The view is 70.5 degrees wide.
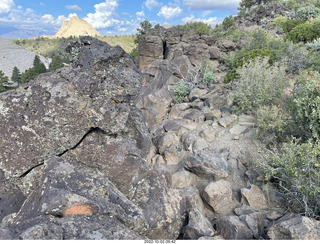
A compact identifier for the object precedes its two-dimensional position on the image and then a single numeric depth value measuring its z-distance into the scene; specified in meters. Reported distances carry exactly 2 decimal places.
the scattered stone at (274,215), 4.36
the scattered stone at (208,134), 7.75
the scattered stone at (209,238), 3.53
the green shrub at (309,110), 5.87
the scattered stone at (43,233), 2.35
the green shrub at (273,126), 6.61
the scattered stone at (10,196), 3.82
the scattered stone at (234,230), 3.87
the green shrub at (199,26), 24.56
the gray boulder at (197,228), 3.87
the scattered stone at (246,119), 8.20
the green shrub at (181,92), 12.65
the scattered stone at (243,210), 4.66
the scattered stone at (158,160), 7.06
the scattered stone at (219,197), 4.87
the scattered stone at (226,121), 8.26
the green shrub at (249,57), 12.15
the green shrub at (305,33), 15.64
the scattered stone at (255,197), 4.90
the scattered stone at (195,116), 9.23
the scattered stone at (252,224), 4.01
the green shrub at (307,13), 22.70
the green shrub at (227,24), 30.38
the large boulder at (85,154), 3.14
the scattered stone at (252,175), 5.68
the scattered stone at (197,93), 11.82
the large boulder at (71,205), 2.68
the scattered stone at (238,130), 7.62
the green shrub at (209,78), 13.35
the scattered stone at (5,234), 2.50
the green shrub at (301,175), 4.24
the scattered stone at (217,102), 10.00
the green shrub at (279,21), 22.07
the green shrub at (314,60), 10.44
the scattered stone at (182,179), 5.70
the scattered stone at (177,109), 11.03
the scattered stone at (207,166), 5.78
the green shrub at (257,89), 8.59
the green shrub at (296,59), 11.02
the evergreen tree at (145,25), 28.19
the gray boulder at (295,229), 3.38
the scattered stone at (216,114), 9.00
